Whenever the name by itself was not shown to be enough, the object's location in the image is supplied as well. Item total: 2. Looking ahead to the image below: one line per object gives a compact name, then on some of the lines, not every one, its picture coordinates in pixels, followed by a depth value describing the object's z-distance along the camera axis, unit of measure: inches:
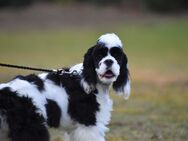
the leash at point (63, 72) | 401.2
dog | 365.5
